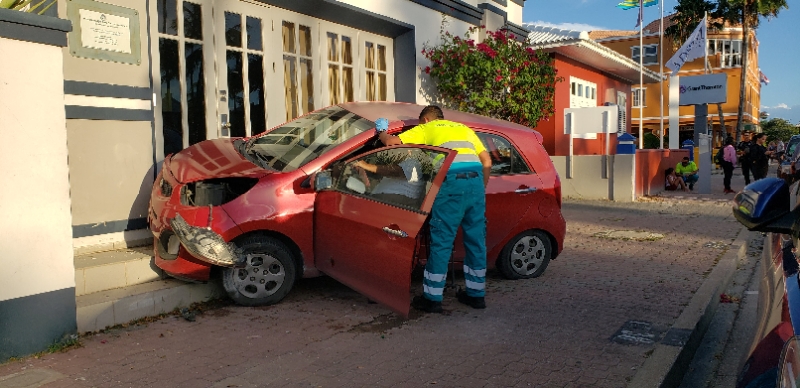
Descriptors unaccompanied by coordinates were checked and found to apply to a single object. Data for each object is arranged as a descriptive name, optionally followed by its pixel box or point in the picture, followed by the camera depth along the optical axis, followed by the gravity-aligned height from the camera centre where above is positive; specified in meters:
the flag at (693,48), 19.50 +3.11
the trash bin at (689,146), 21.21 +0.23
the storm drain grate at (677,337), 4.70 -1.34
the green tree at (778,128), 64.38 +2.28
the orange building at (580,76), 16.34 +2.38
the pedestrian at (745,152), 16.29 -0.02
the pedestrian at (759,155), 15.90 -0.10
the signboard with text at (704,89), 22.75 +2.22
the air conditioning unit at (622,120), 21.30 +1.10
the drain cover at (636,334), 4.89 -1.38
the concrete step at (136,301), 4.92 -1.10
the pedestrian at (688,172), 17.59 -0.52
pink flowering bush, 11.28 +1.41
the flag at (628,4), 23.05 +5.25
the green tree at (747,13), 37.18 +8.01
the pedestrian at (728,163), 16.90 -0.29
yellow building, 45.09 +6.16
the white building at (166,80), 4.47 +0.96
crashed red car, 5.14 -0.42
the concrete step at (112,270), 5.28 -0.89
